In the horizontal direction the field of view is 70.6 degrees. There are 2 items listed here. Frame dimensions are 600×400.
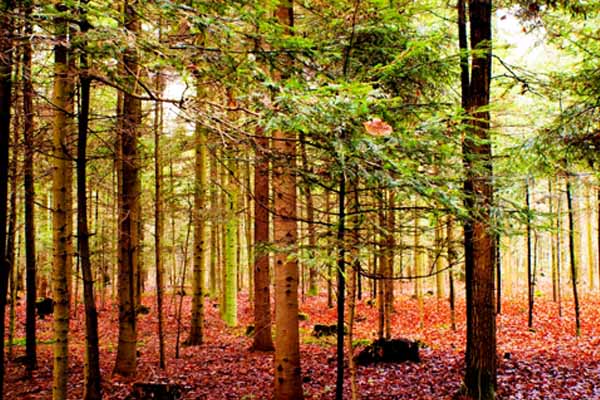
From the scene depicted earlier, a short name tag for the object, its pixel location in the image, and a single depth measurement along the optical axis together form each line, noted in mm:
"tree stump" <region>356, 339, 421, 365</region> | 9703
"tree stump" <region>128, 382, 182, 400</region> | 6877
